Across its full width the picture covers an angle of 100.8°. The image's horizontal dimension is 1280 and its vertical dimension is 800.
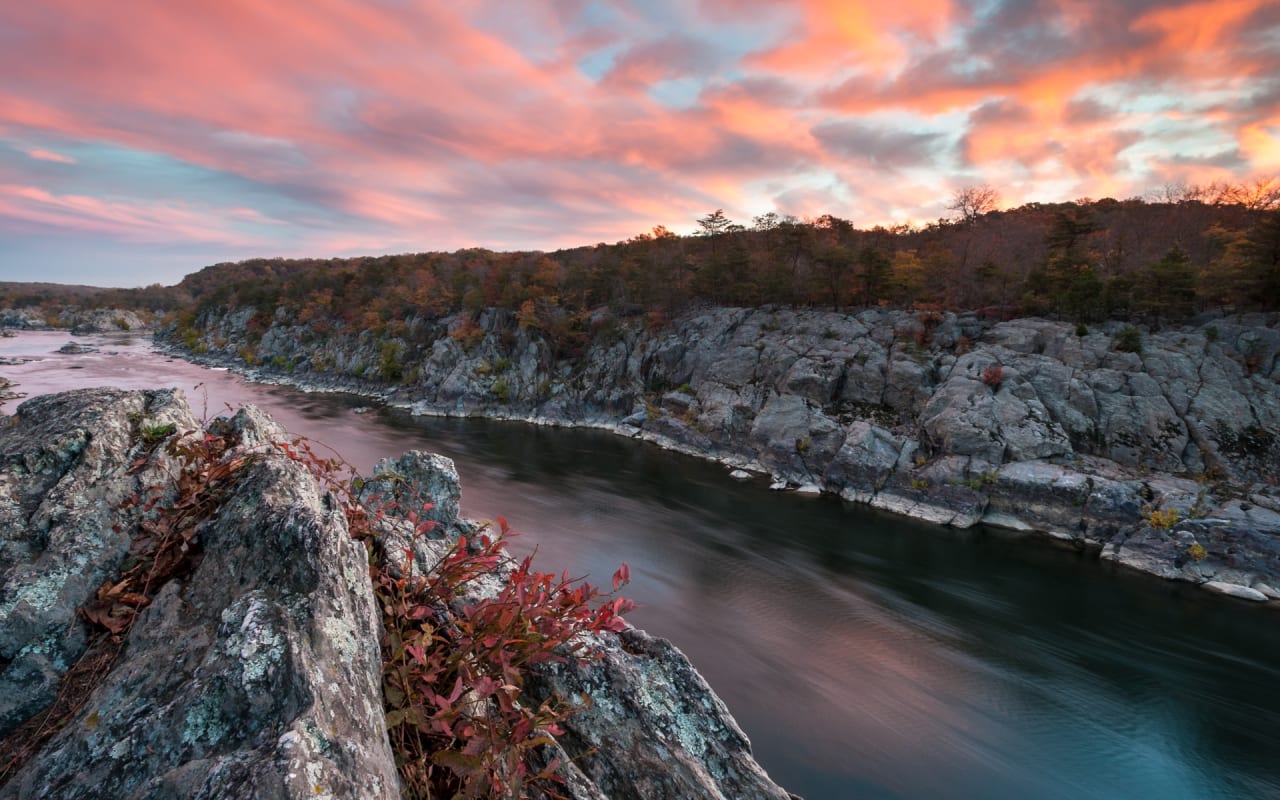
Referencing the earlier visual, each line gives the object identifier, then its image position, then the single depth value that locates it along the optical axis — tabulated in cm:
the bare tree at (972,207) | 5269
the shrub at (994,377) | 2773
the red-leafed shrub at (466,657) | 250
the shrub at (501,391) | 4503
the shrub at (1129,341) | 2725
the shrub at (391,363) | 5128
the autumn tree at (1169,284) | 2728
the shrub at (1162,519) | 1975
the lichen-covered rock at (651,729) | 369
